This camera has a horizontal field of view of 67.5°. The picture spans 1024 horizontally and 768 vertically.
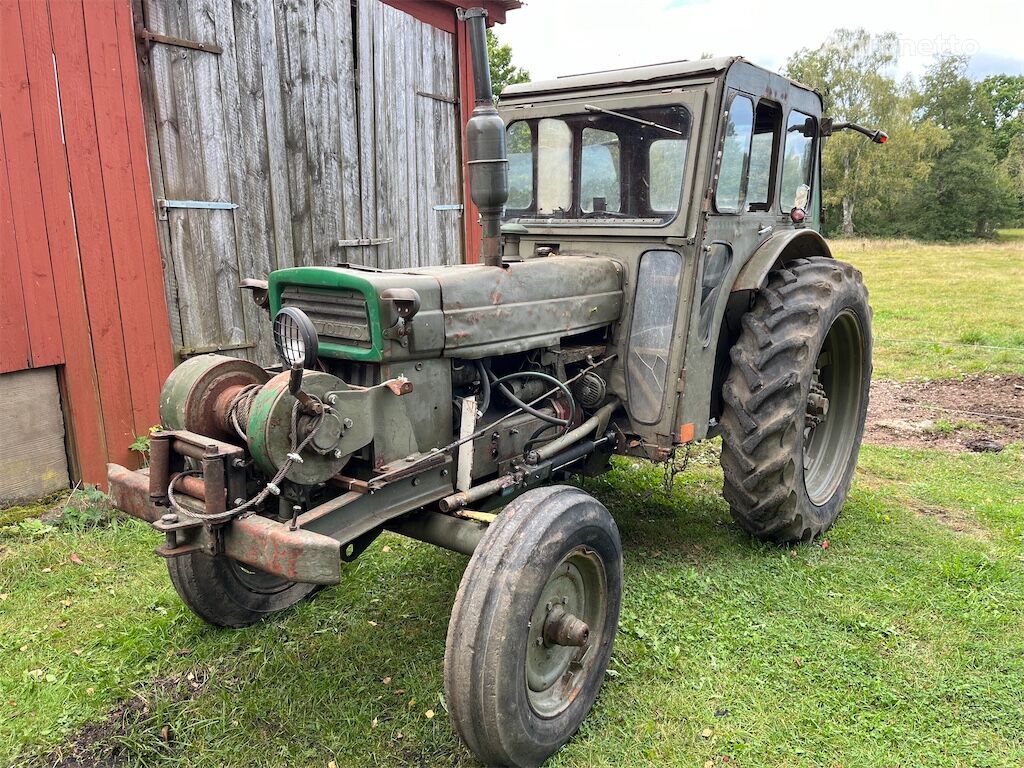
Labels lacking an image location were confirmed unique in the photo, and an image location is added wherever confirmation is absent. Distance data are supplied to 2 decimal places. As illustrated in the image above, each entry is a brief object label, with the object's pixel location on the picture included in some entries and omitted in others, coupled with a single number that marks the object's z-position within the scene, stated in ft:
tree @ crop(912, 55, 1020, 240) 119.85
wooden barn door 15.74
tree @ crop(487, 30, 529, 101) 83.45
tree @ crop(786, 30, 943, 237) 114.52
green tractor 8.34
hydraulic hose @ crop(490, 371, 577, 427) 10.70
